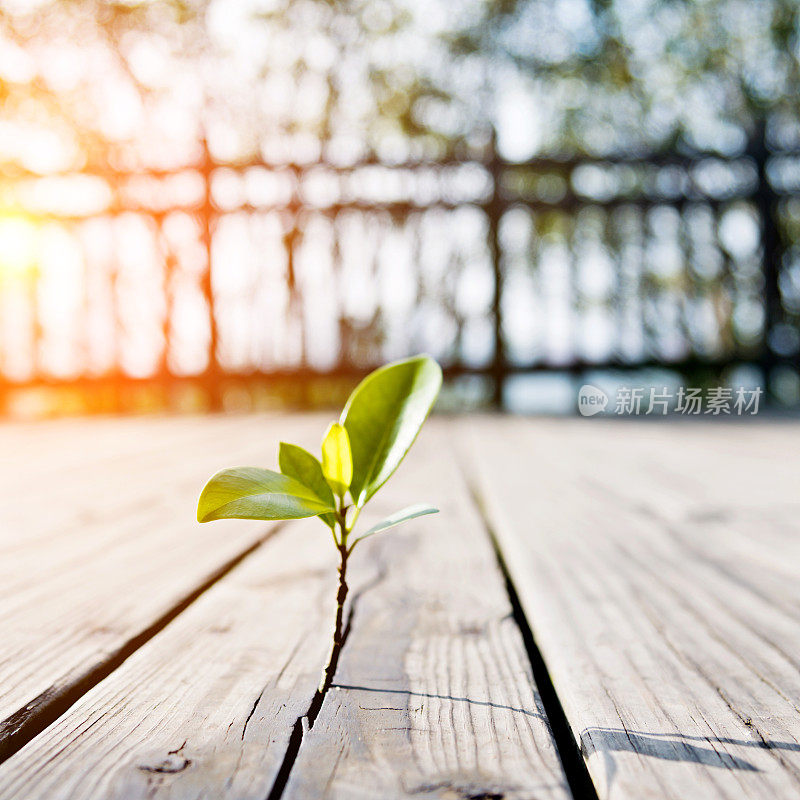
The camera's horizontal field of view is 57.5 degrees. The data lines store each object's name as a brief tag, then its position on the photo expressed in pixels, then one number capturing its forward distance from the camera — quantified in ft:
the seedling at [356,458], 1.49
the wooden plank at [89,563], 1.93
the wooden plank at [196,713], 1.31
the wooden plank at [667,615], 1.41
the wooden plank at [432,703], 1.31
